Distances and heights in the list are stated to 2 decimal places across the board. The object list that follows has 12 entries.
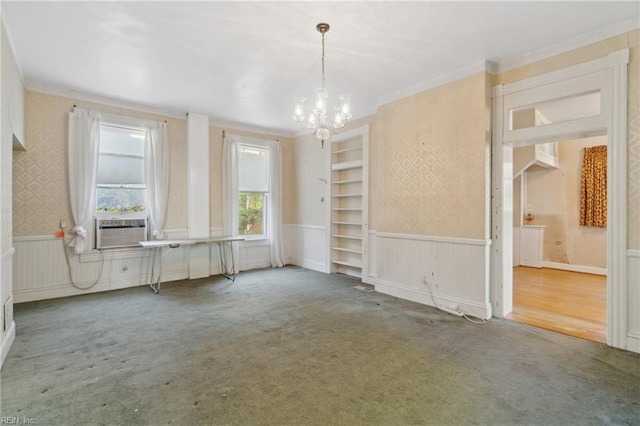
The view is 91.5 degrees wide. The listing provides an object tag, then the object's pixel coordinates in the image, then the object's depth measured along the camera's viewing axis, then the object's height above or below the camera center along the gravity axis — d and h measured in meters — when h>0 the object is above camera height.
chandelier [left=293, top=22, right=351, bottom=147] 2.91 +0.94
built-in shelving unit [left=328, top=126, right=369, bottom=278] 5.80 +0.14
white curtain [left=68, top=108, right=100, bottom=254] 4.47 +0.61
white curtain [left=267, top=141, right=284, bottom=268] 6.66 +0.14
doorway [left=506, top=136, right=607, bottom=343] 5.16 -0.46
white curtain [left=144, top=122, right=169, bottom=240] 5.14 +0.62
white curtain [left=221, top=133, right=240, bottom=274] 6.06 +0.38
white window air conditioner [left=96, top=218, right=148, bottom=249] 4.73 -0.34
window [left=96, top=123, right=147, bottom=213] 4.86 +0.65
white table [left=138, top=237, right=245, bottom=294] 4.78 -0.62
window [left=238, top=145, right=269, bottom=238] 6.47 +0.44
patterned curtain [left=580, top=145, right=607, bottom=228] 6.03 +0.44
